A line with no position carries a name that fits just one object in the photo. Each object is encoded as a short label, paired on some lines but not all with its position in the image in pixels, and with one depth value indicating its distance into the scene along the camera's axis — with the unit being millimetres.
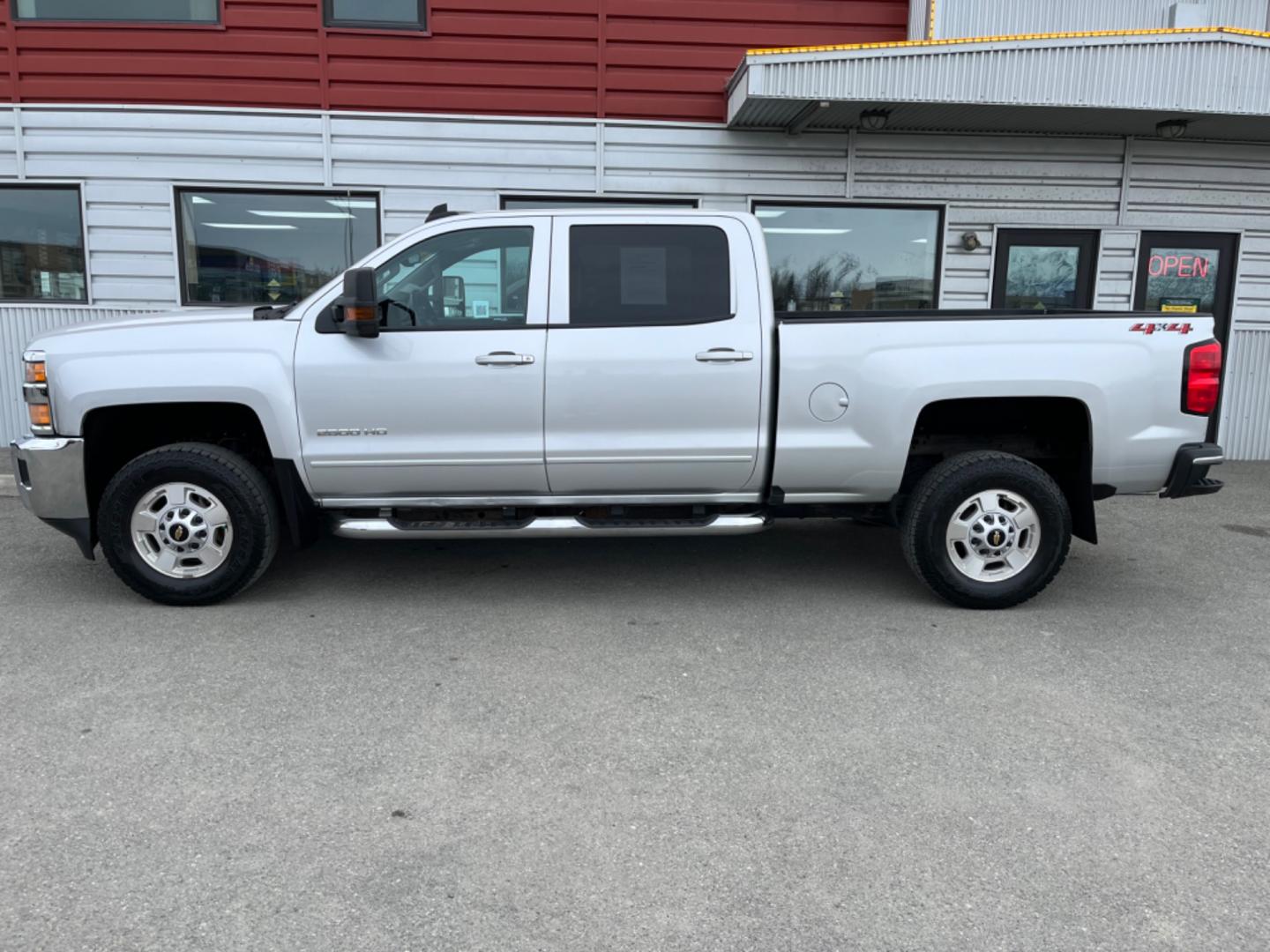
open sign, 9297
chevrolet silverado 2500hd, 4555
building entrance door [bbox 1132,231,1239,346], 9273
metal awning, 7391
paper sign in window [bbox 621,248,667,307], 4727
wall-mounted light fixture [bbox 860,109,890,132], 8273
